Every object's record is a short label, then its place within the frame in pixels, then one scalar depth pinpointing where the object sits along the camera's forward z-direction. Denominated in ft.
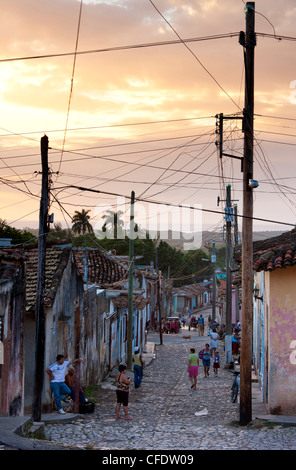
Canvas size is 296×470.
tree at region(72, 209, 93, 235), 276.92
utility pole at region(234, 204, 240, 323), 143.84
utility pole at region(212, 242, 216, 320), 191.95
